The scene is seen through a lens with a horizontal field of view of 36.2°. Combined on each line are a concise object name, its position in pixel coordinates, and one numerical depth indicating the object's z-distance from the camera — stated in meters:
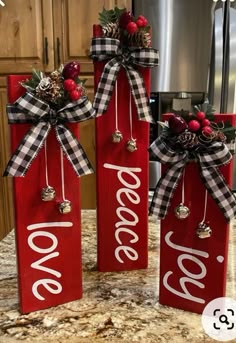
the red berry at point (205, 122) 0.60
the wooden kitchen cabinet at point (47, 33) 1.81
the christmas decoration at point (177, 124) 0.59
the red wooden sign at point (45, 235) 0.65
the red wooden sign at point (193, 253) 0.63
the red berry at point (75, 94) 0.62
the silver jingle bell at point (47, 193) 0.65
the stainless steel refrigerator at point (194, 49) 1.68
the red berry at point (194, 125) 0.59
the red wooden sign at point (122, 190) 0.79
